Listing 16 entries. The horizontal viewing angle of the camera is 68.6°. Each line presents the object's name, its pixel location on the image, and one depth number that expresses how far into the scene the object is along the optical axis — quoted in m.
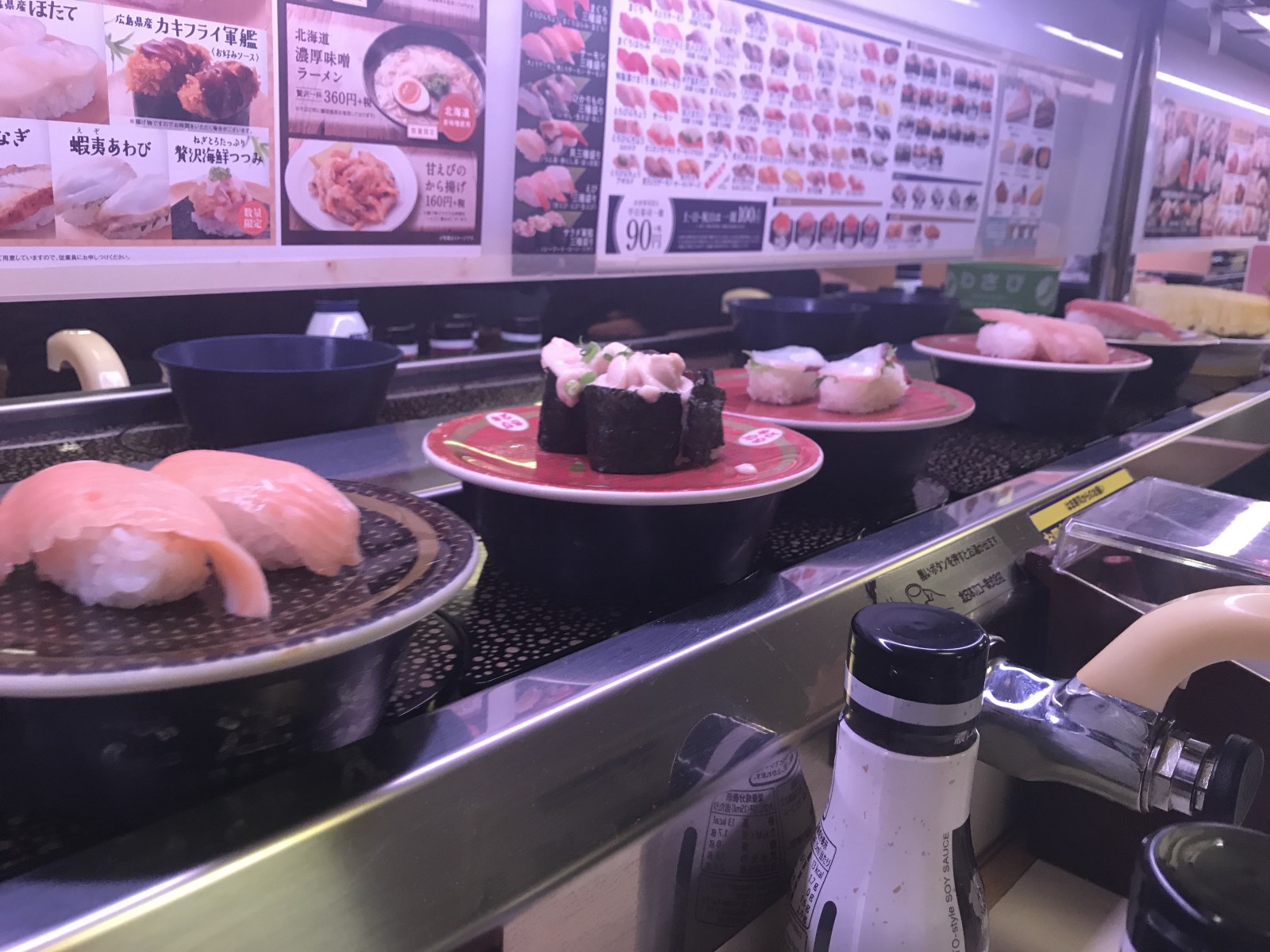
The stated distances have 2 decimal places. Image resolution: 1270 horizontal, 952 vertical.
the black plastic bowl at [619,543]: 0.77
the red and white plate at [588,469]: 0.74
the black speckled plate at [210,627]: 0.43
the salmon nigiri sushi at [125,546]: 0.50
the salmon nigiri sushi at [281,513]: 0.57
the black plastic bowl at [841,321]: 1.67
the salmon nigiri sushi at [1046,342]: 1.50
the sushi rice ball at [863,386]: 1.11
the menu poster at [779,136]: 1.90
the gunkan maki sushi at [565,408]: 0.87
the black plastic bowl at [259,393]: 1.06
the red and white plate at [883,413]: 1.06
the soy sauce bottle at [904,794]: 0.56
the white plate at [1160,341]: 1.86
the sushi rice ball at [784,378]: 1.16
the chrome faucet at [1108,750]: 0.70
